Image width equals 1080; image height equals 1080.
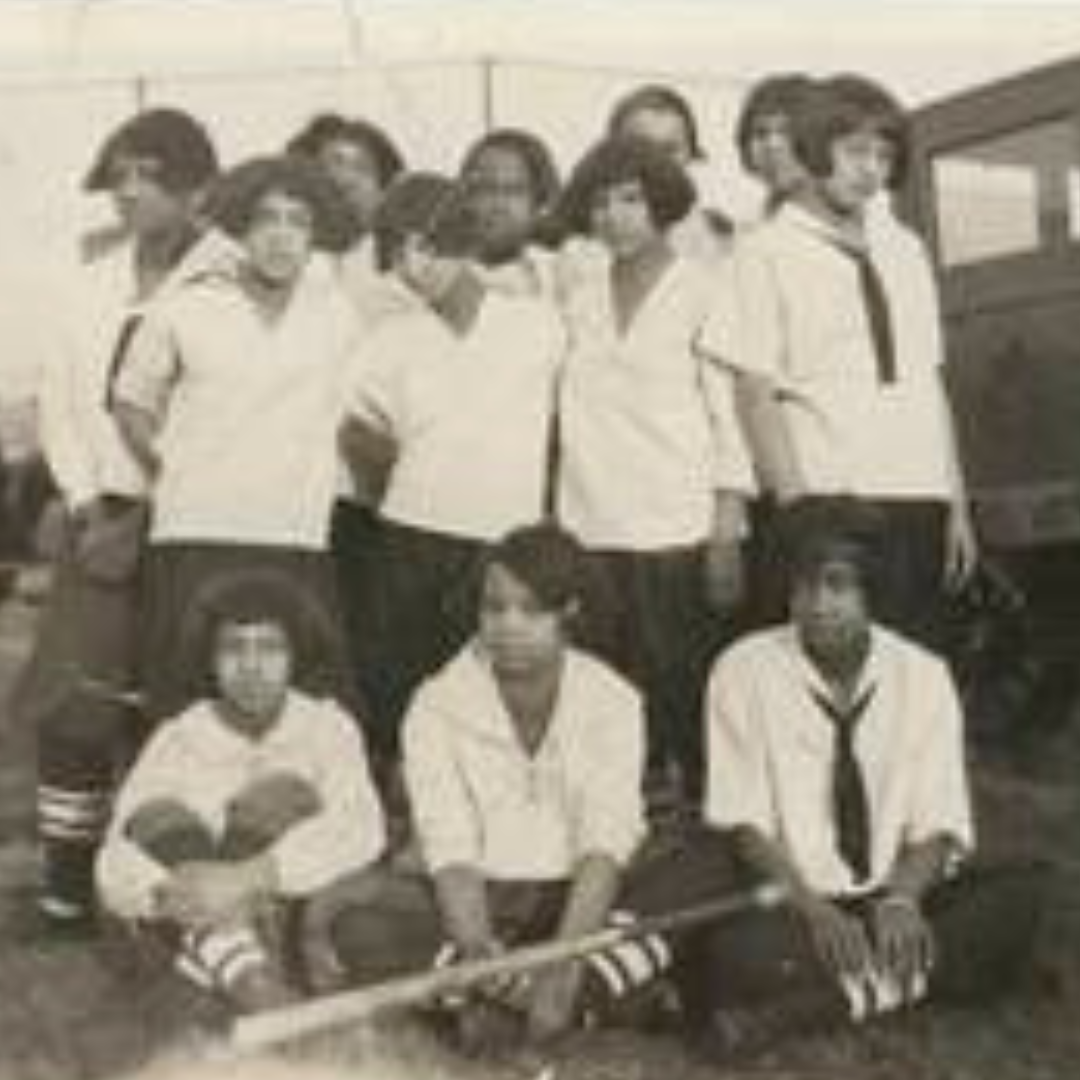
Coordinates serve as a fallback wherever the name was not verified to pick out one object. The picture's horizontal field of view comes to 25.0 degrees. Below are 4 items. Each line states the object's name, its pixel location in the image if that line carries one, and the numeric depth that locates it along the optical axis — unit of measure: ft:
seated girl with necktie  7.97
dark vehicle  11.12
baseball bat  7.59
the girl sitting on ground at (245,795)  7.91
